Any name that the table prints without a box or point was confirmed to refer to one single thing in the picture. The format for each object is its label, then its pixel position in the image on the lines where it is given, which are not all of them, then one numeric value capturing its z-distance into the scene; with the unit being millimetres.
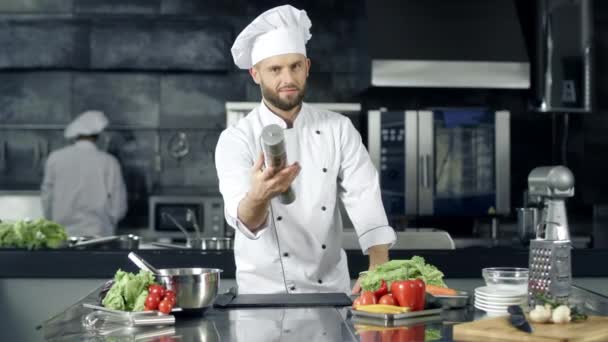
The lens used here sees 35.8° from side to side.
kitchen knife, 2113
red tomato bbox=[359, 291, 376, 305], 2393
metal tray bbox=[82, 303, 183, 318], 2311
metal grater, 2486
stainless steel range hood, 6582
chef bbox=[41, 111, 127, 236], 6895
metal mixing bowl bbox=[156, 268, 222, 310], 2414
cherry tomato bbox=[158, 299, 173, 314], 2354
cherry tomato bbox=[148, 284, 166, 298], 2367
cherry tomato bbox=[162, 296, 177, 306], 2366
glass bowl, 2607
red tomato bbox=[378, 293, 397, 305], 2377
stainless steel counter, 2127
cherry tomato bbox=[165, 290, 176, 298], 2375
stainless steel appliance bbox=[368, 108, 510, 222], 6699
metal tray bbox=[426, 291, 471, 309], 2545
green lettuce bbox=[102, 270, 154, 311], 2352
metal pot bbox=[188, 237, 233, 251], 4535
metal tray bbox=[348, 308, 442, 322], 2293
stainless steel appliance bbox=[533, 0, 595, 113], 6555
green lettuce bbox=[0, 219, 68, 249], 4156
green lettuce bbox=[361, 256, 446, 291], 2488
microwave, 6715
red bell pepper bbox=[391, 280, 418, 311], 2348
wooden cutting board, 2035
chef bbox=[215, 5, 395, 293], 3125
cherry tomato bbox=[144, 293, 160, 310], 2352
